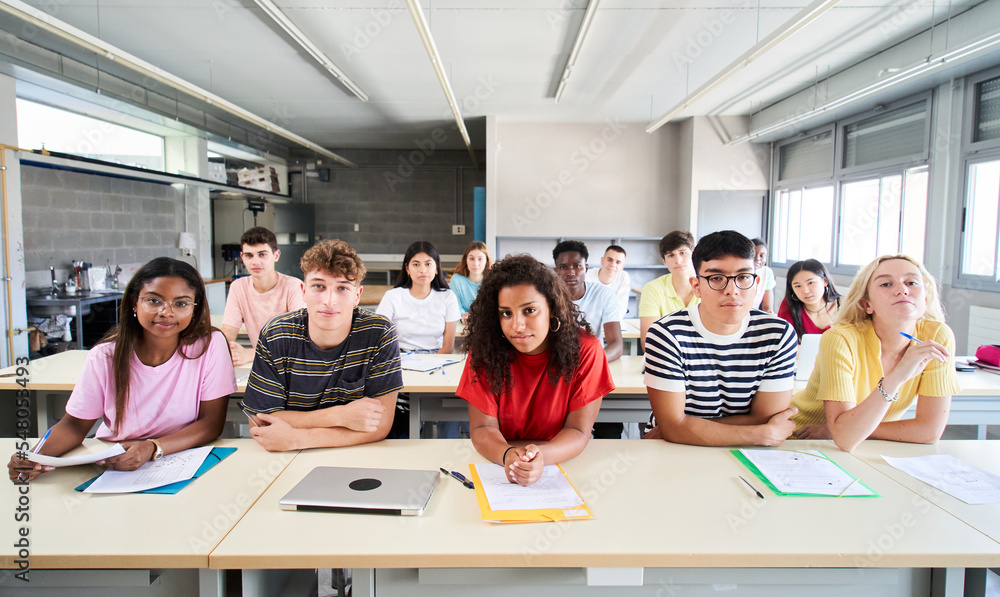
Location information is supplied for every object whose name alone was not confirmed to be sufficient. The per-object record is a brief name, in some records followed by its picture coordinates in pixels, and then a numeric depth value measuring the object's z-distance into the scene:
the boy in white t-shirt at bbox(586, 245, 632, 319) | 4.81
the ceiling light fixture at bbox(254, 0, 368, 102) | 3.80
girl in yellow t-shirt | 1.63
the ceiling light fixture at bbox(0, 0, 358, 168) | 2.82
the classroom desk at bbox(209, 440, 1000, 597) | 1.11
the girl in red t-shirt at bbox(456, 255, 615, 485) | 1.64
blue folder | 1.36
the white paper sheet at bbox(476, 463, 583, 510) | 1.29
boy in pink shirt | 3.32
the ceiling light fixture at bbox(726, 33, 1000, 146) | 3.29
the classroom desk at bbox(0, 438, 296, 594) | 1.10
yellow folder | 1.22
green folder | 1.37
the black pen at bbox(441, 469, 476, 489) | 1.41
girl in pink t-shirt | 1.61
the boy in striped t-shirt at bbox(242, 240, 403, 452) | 1.75
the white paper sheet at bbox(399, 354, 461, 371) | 2.79
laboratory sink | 4.44
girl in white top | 3.47
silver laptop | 1.26
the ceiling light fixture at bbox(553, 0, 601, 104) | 3.61
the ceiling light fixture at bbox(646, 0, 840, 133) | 3.01
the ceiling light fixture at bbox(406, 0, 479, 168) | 3.12
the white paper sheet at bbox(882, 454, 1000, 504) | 1.35
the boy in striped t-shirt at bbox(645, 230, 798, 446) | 1.70
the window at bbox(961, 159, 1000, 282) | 4.21
